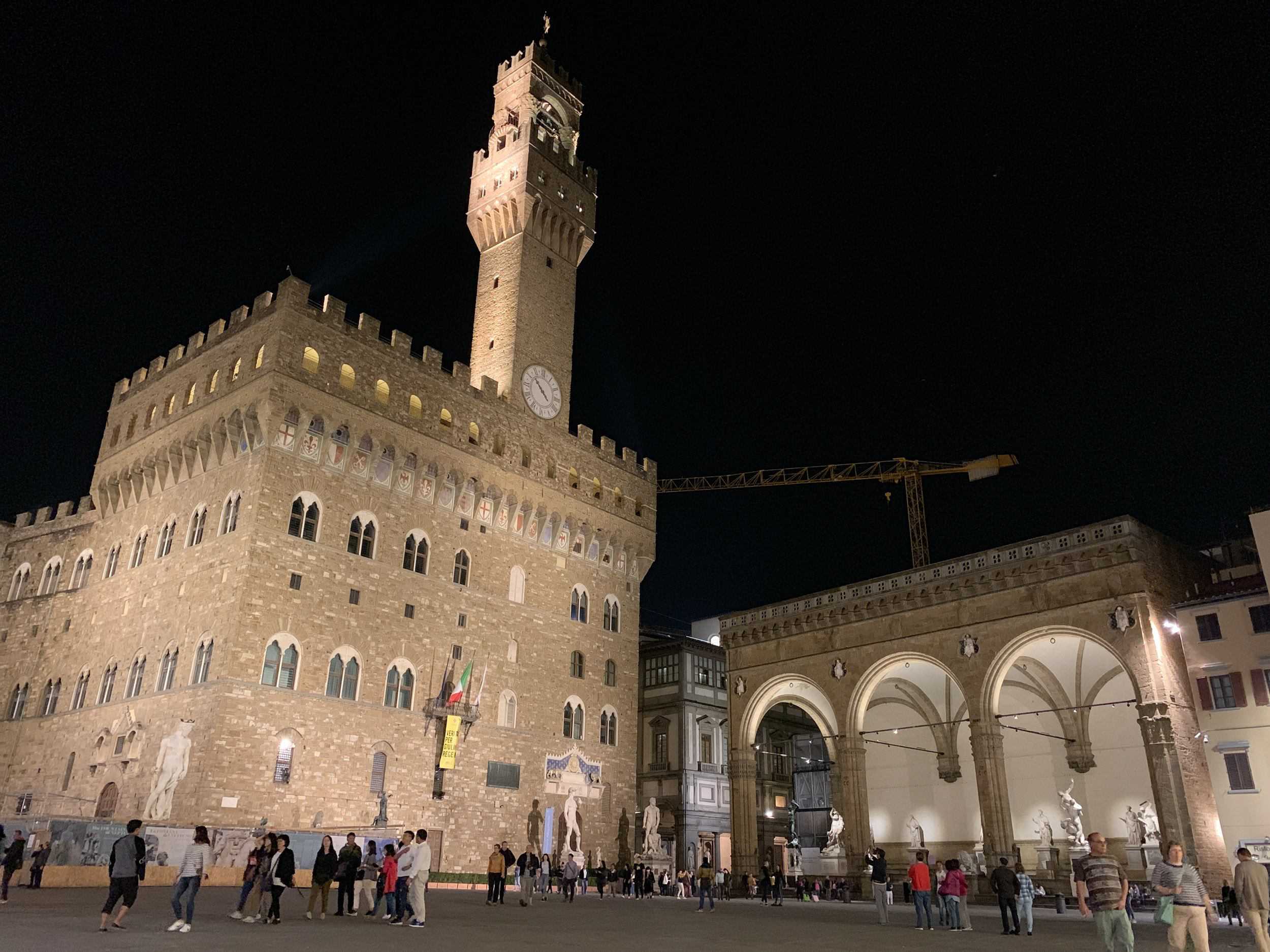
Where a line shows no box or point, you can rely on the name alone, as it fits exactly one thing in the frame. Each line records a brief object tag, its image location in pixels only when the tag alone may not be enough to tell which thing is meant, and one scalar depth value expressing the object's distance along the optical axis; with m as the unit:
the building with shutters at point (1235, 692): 24.45
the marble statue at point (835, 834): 30.58
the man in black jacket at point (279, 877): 12.73
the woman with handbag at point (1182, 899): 8.61
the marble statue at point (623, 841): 33.97
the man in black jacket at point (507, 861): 19.20
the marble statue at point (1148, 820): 25.58
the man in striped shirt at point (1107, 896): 8.36
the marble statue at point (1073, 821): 27.34
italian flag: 29.03
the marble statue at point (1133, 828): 26.38
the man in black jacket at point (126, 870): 10.75
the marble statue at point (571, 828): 32.09
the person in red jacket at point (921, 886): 16.03
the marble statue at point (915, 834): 33.12
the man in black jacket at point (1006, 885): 15.05
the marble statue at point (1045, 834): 29.14
